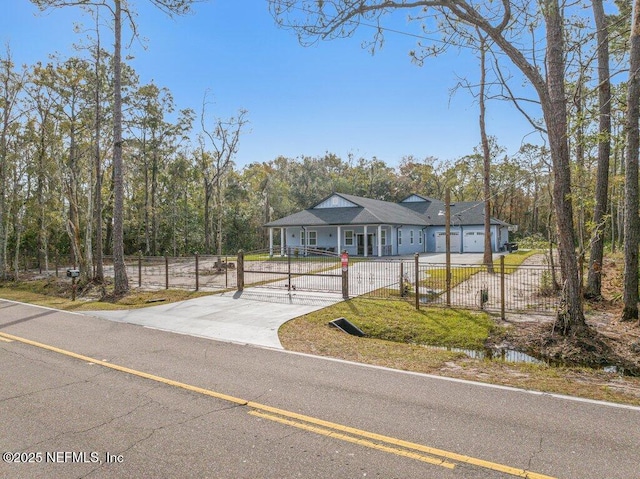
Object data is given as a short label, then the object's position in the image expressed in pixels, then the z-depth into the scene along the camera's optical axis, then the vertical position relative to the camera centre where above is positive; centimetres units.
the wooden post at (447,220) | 1197 +52
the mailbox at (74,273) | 1473 -109
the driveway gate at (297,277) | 1477 -162
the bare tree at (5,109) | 2122 +729
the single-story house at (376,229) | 3088 +80
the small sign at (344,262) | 1274 -72
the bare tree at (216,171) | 3506 +679
